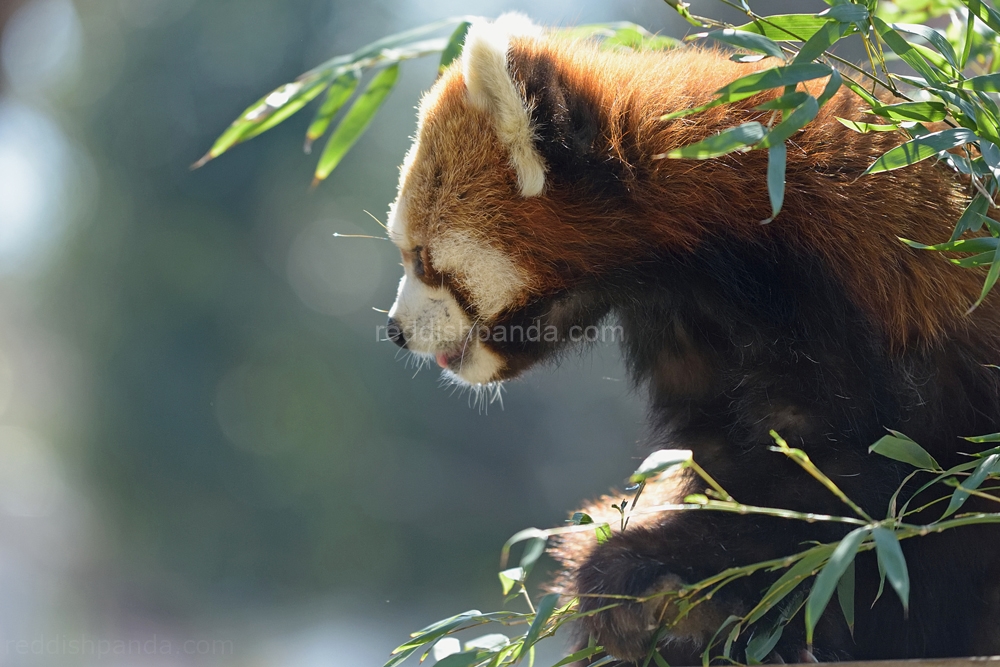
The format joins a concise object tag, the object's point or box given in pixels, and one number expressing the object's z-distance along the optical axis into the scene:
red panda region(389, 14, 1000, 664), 5.65
